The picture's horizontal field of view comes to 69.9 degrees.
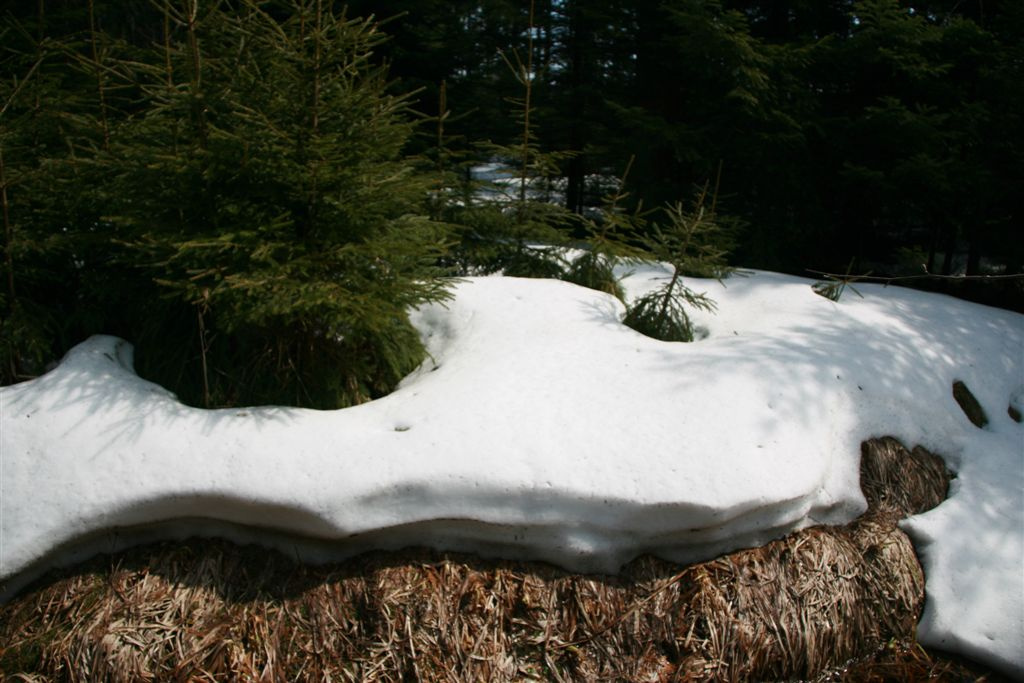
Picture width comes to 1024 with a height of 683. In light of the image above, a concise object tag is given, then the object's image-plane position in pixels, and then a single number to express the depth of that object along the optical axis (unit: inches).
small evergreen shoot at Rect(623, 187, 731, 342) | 182.7
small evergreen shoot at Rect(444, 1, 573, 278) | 213.8
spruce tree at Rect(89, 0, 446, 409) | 137.0
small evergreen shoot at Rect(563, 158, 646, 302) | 201.8
